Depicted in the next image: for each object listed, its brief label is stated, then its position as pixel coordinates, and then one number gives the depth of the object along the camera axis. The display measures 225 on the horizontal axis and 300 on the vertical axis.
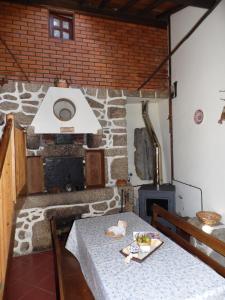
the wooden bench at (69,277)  1.81
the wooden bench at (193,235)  1.82
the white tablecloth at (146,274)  1.49
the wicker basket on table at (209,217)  3.09
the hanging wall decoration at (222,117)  3.16
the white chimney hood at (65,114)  3.37
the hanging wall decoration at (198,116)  3.61
